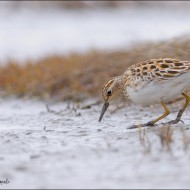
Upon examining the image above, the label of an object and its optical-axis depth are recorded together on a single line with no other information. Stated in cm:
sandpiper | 1220
